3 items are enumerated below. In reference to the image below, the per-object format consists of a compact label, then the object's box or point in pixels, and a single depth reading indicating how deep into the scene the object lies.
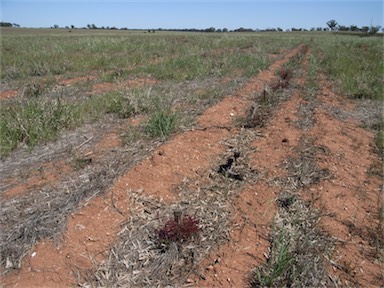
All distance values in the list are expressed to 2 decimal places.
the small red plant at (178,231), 2.48
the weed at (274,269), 2.12
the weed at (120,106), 5.46
